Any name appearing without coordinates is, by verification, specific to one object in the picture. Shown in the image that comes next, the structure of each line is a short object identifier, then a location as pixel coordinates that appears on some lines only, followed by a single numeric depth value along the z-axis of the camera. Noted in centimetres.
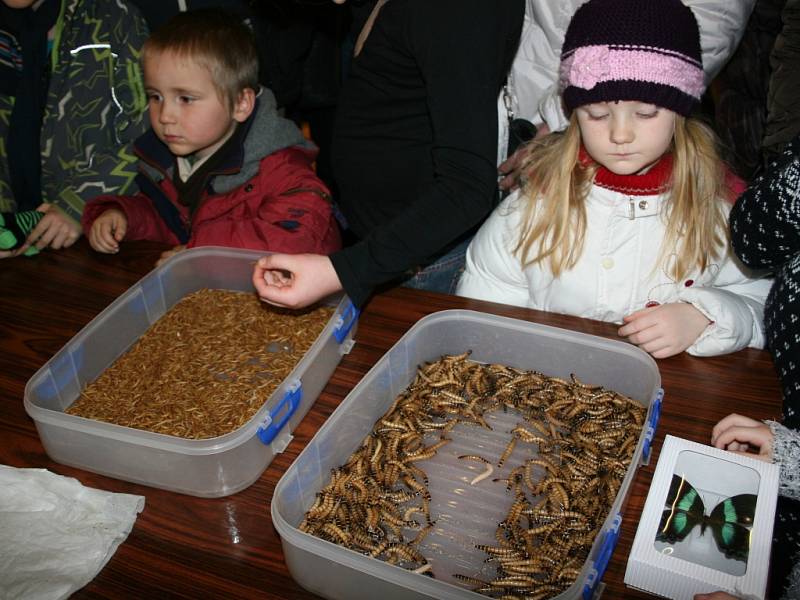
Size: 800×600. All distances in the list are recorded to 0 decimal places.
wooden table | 109
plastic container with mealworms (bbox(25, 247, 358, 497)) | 121
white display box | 101
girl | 145
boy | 199
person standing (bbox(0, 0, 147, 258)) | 233
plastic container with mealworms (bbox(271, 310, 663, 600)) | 102
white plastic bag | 106
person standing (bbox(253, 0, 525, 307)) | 140
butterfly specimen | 105
